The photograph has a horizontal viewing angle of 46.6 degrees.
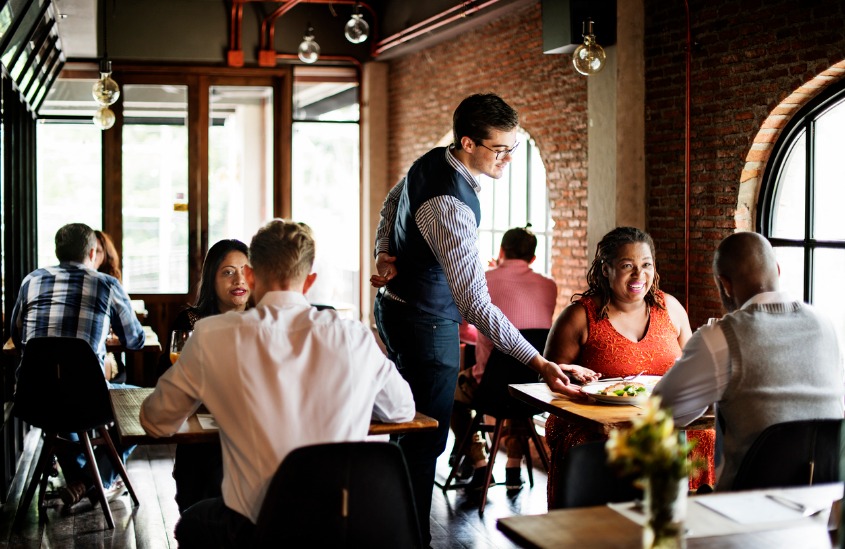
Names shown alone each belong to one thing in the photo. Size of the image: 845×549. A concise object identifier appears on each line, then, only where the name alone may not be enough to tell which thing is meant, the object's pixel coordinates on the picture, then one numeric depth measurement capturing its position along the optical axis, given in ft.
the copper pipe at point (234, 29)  31.56
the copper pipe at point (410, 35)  24.76
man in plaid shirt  17.31
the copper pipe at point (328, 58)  32.19
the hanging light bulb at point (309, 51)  28.17
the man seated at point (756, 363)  8.93
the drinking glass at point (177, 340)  10.81
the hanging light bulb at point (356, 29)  26.40
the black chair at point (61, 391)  15.55
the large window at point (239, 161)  32.65
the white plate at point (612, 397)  10.95
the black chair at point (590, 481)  7.89
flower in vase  5.29
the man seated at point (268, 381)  7.82
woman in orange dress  13.07
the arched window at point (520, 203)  25.53
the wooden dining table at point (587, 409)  10.22
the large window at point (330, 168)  33.42
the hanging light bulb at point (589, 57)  18.13
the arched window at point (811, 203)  16.20
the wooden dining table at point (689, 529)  6.37
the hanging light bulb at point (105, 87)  23.39
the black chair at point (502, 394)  17.39
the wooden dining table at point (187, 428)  9.34
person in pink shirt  19.19
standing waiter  12.02
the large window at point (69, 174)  31.71
